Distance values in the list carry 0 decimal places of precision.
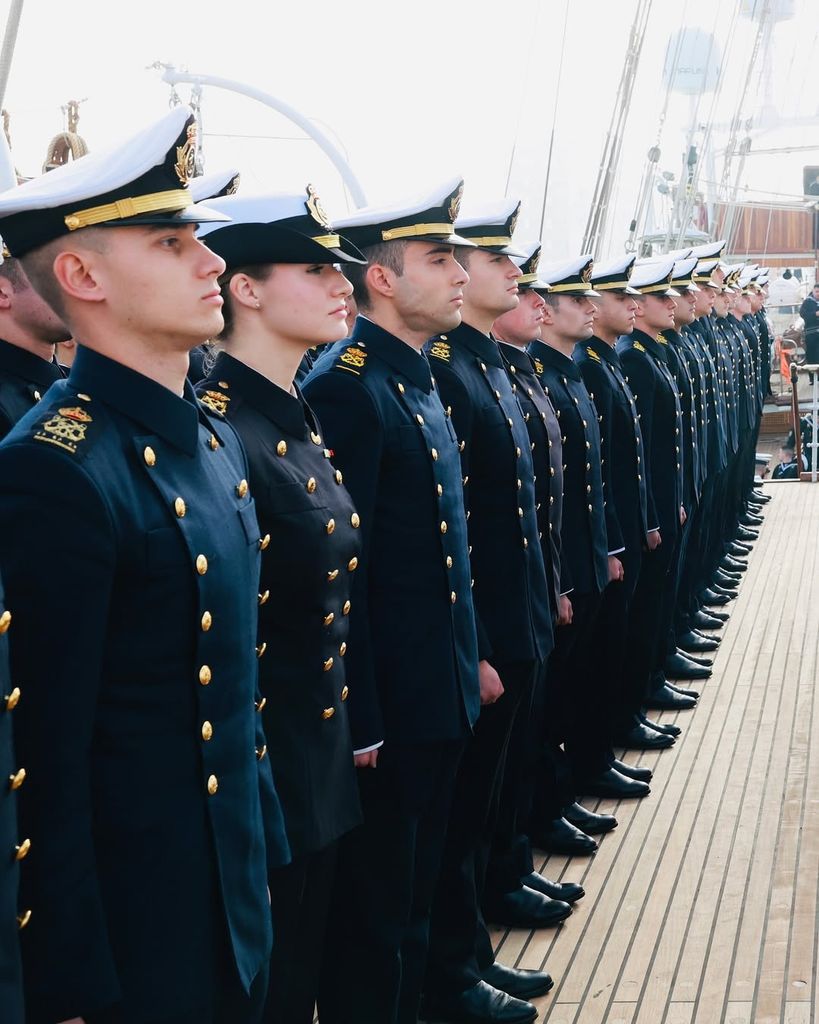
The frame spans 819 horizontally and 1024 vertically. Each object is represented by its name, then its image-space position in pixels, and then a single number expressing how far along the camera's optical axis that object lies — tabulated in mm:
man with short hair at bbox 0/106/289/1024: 1661
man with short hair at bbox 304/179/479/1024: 2805
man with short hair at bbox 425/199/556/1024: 3344
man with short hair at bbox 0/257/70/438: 2672
